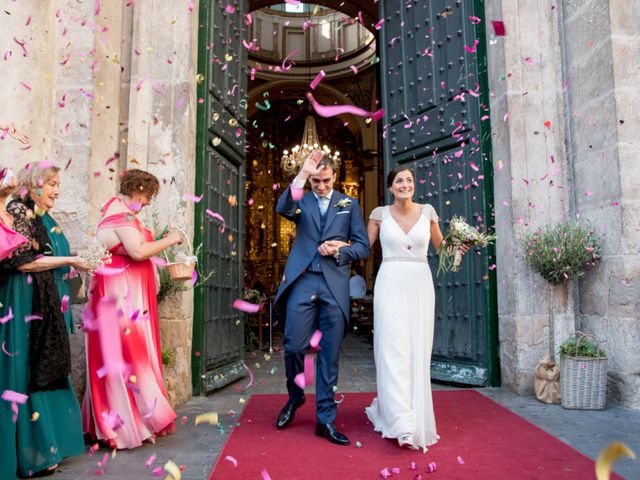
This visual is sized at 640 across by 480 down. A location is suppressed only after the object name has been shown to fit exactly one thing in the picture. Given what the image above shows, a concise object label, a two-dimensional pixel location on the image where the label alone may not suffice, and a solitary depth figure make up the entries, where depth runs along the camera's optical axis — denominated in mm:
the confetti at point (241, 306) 5294
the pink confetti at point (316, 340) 3680
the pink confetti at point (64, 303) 3154
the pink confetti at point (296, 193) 3574
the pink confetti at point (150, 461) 3044
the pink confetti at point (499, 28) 5289
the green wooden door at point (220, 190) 5199
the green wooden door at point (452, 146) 5387
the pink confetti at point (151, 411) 3469
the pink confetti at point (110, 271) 3447
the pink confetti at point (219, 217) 5213
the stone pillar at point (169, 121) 4844
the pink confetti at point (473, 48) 5547
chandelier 13117
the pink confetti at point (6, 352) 2883
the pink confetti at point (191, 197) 4965
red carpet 2873
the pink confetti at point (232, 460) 3019
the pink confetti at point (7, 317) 2875
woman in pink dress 3406
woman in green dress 2861
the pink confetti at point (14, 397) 2824
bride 3377
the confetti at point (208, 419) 4070
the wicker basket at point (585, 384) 4367
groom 3594
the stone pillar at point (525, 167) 5027
